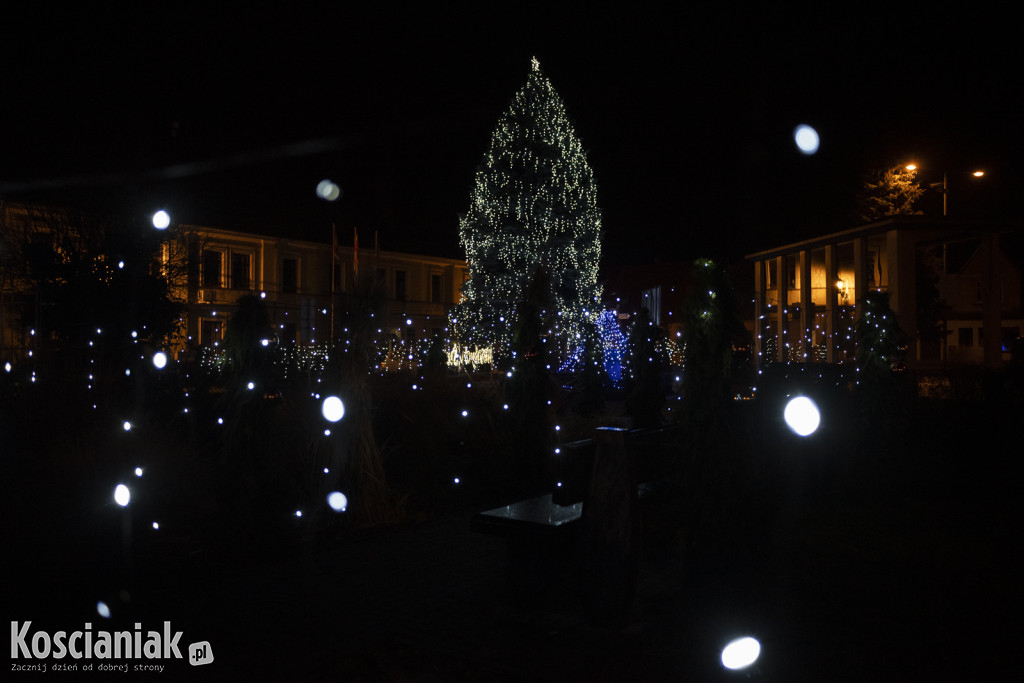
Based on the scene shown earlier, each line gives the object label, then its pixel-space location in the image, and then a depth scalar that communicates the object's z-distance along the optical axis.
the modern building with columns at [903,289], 22.64
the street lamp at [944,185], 21.49
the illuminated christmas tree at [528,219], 27.50
